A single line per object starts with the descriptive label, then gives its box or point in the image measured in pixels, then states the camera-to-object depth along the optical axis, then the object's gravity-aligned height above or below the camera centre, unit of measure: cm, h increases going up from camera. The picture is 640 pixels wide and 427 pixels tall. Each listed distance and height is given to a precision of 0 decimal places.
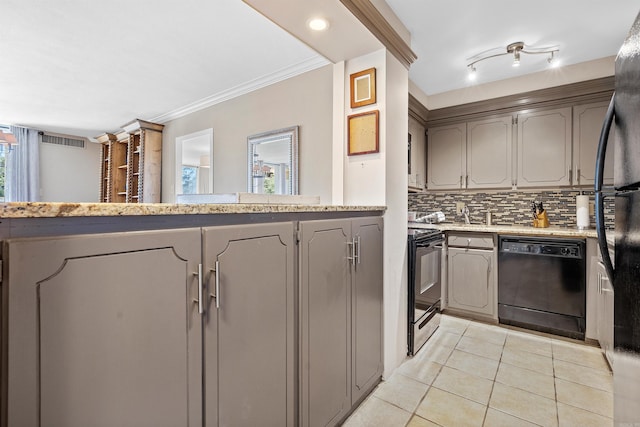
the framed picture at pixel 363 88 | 204 +89
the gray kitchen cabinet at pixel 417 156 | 332 +69
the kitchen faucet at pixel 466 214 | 360 +0
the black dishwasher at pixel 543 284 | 253 -63
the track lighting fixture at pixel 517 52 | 253 +145
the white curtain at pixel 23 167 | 481 +76
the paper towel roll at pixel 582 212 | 284 +3
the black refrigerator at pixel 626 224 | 80 -3
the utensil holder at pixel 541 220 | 312 -6
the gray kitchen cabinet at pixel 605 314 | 207 -74
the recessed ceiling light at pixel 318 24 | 173 +114
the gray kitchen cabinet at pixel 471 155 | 323 +69
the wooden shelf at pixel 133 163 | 425 +79
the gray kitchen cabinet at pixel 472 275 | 291 -62
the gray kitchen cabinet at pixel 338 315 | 134 -54
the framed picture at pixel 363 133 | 203 +57
